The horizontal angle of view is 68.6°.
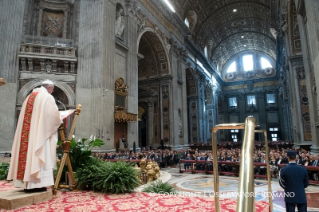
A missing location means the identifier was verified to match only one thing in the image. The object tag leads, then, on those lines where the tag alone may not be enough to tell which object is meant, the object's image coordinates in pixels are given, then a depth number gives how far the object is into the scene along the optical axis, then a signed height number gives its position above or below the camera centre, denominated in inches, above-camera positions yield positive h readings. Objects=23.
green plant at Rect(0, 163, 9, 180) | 238.7 -30.7
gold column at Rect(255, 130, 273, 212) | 90.1 -16.5
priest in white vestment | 141.4 -1.6
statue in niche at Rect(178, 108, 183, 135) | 765.7 +44.3
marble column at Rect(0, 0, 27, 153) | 393.8 +138.5
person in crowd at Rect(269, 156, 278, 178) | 313.0 -39.5
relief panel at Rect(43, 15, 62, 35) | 489.7 +240.4
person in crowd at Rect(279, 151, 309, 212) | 111.2 -22.1
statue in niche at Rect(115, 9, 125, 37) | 502.9 +249.9
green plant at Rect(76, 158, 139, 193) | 175.8 -29.1
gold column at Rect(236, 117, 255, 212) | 42.4 -7.2
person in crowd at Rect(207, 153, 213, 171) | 382.7 -45.7
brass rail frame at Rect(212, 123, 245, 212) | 67.8 -3.5
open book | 161.6 +18.8
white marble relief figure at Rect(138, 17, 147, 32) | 597.5 +294.8
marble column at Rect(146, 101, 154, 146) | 734.5 +50.6
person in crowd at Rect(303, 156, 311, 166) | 298.1 -32.3
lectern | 171.3 -4.3
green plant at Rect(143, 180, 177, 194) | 191.0 -40.9
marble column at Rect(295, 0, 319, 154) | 374.6 +110.9
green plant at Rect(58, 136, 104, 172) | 200.8 -13.1
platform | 126.6 -32.7
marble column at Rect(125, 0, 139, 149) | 510.9 +176.2
